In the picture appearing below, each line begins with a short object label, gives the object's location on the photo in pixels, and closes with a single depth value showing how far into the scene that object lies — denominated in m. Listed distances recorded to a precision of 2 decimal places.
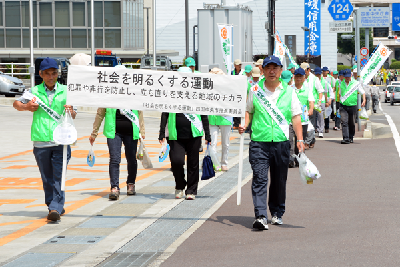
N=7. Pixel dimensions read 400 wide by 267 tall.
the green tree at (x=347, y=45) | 99.38
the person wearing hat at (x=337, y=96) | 19.23
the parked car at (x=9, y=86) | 33.75
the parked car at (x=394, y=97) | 44.12
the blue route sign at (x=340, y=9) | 32.84
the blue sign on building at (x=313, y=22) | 58.03
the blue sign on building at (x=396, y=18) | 46.88
